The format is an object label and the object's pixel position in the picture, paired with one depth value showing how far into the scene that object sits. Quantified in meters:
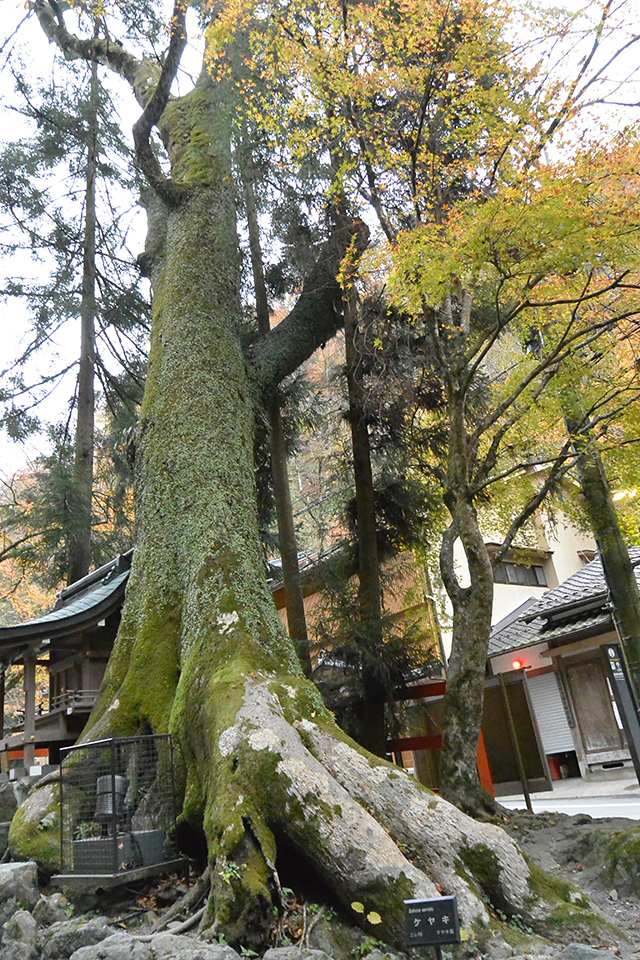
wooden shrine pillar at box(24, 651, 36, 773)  10.97
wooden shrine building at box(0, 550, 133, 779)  10.77
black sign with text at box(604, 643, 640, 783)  7.26
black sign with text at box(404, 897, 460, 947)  3.33
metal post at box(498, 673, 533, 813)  9.23
